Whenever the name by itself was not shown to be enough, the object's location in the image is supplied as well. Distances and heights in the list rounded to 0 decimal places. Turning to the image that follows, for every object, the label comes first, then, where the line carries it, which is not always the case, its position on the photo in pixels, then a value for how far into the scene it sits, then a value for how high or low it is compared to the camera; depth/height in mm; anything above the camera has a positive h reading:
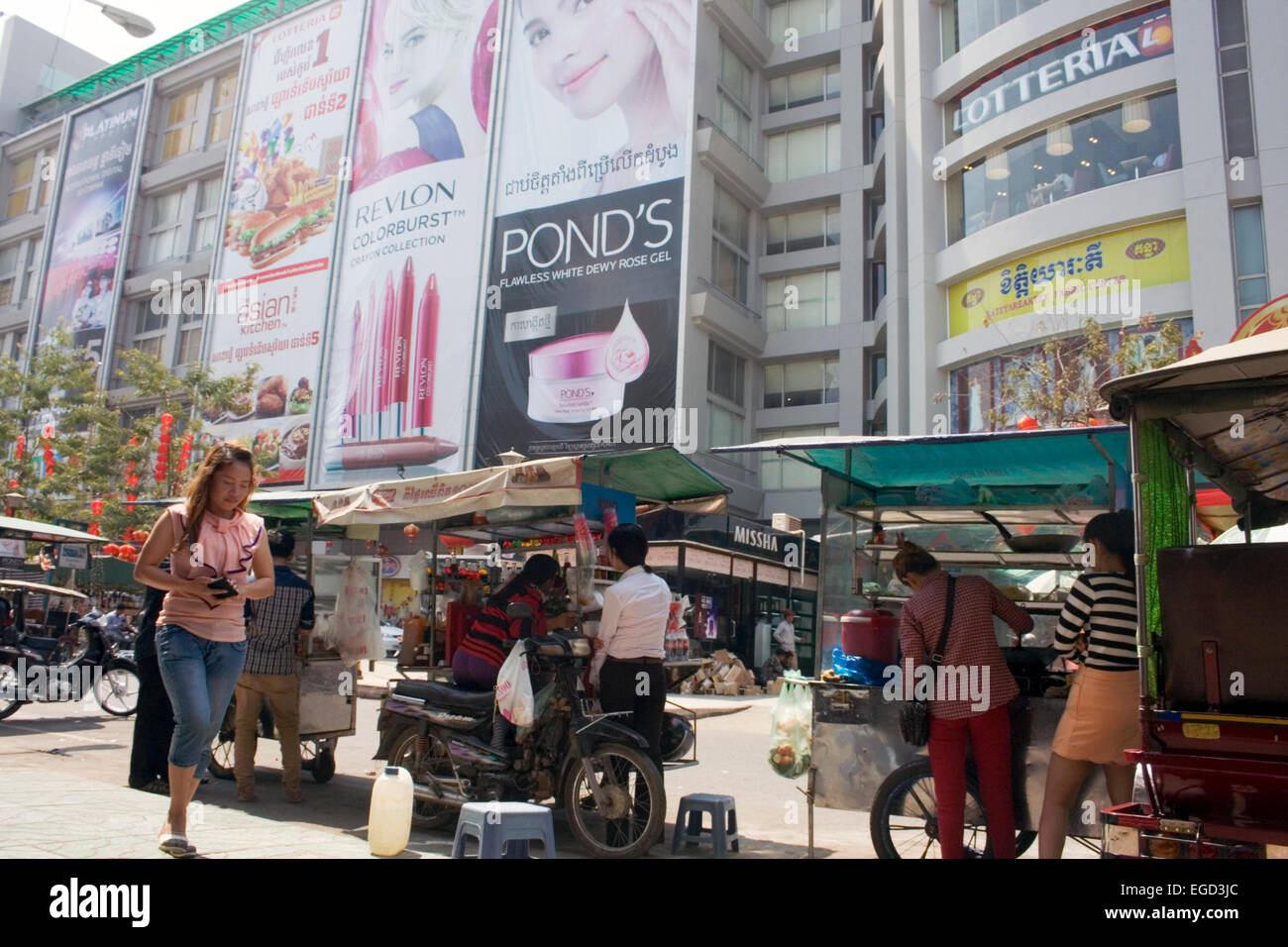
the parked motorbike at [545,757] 5504 -718
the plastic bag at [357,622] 7742 +85
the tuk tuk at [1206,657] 3650 +48
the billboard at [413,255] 32312 +13243
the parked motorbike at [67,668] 10688 -545
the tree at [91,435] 25766 +5303
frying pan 7219 +886
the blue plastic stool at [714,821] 5711 -1052
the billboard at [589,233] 28672 +12709
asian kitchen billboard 35906 +15842
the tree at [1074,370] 16642 +5440
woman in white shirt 5816 -51
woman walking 4289 +117
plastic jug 5000 -920
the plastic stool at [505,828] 4375 -867
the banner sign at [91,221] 43469 +18513
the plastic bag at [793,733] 5871 -500
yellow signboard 19547 +8388
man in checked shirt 6953 -301
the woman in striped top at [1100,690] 4520 -122
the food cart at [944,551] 5191 +829
